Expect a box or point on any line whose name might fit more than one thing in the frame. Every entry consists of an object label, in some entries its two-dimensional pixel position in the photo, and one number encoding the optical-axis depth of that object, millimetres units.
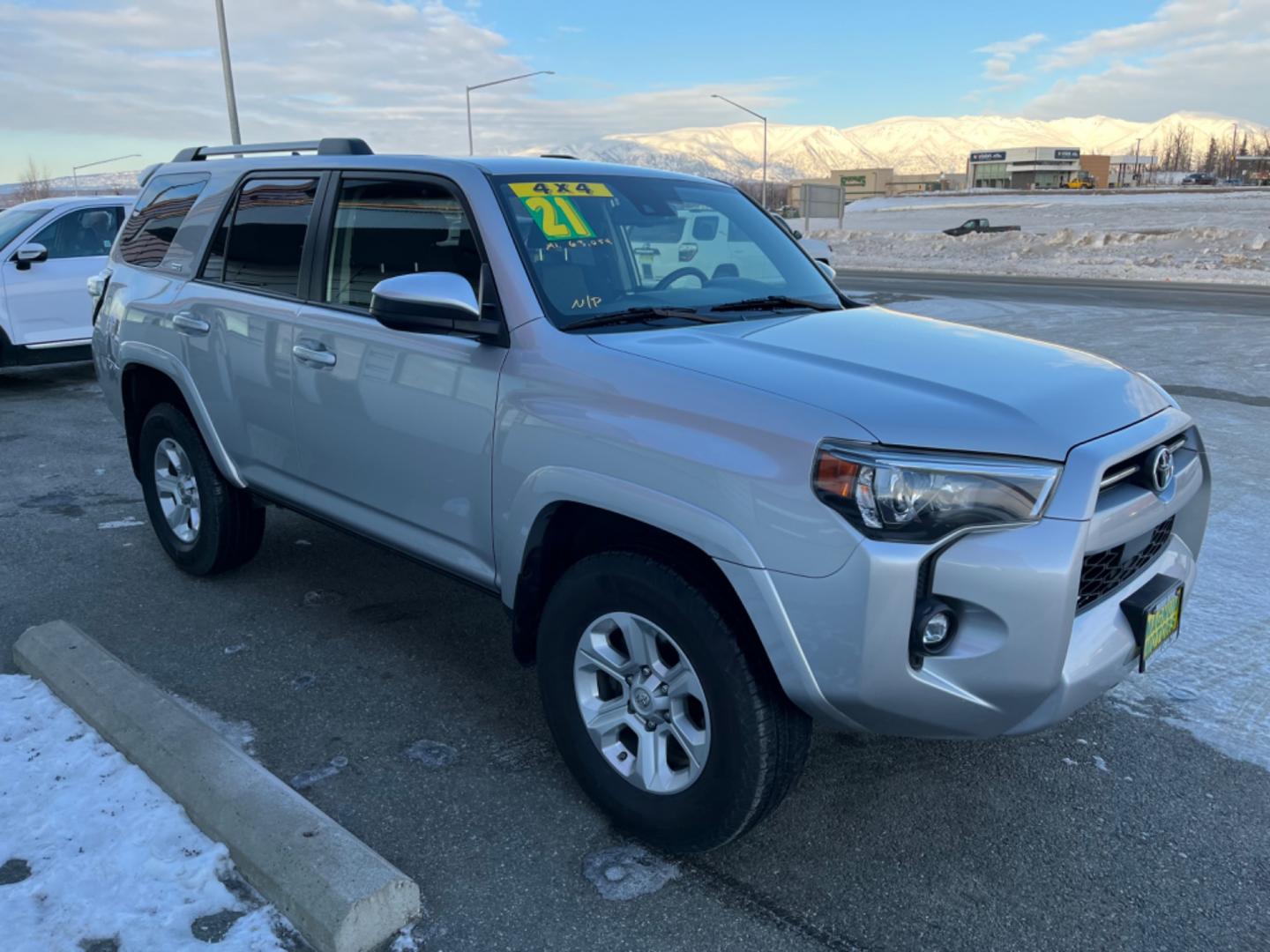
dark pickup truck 42675
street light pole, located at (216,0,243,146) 19812
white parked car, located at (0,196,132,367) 10078
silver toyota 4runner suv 2340
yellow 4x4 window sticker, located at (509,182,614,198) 3443
